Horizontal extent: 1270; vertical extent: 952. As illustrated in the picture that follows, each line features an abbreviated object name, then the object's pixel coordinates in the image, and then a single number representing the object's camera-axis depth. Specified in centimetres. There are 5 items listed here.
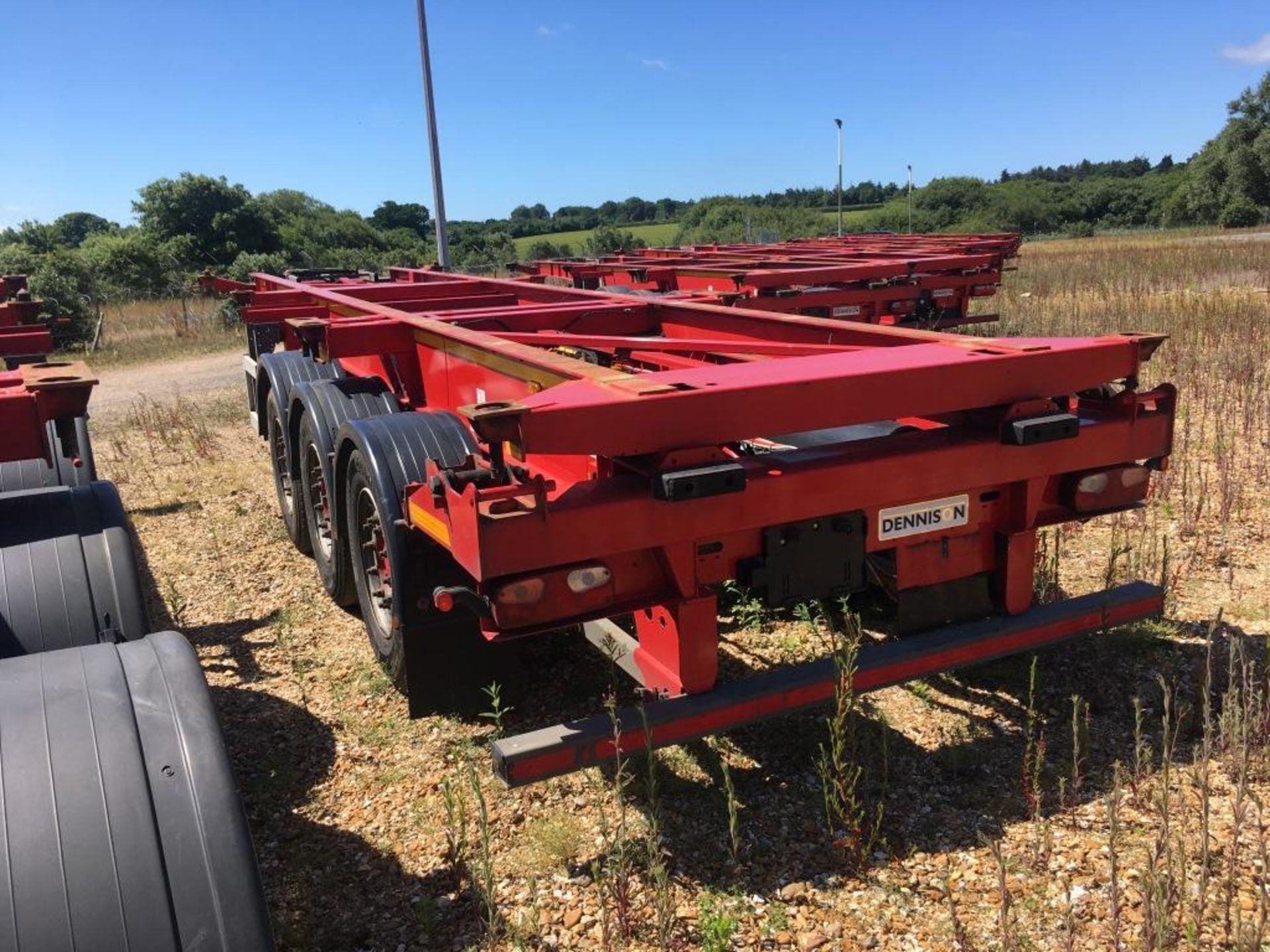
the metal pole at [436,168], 1273
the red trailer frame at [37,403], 252
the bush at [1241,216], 4831
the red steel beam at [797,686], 253
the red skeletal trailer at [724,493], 246
